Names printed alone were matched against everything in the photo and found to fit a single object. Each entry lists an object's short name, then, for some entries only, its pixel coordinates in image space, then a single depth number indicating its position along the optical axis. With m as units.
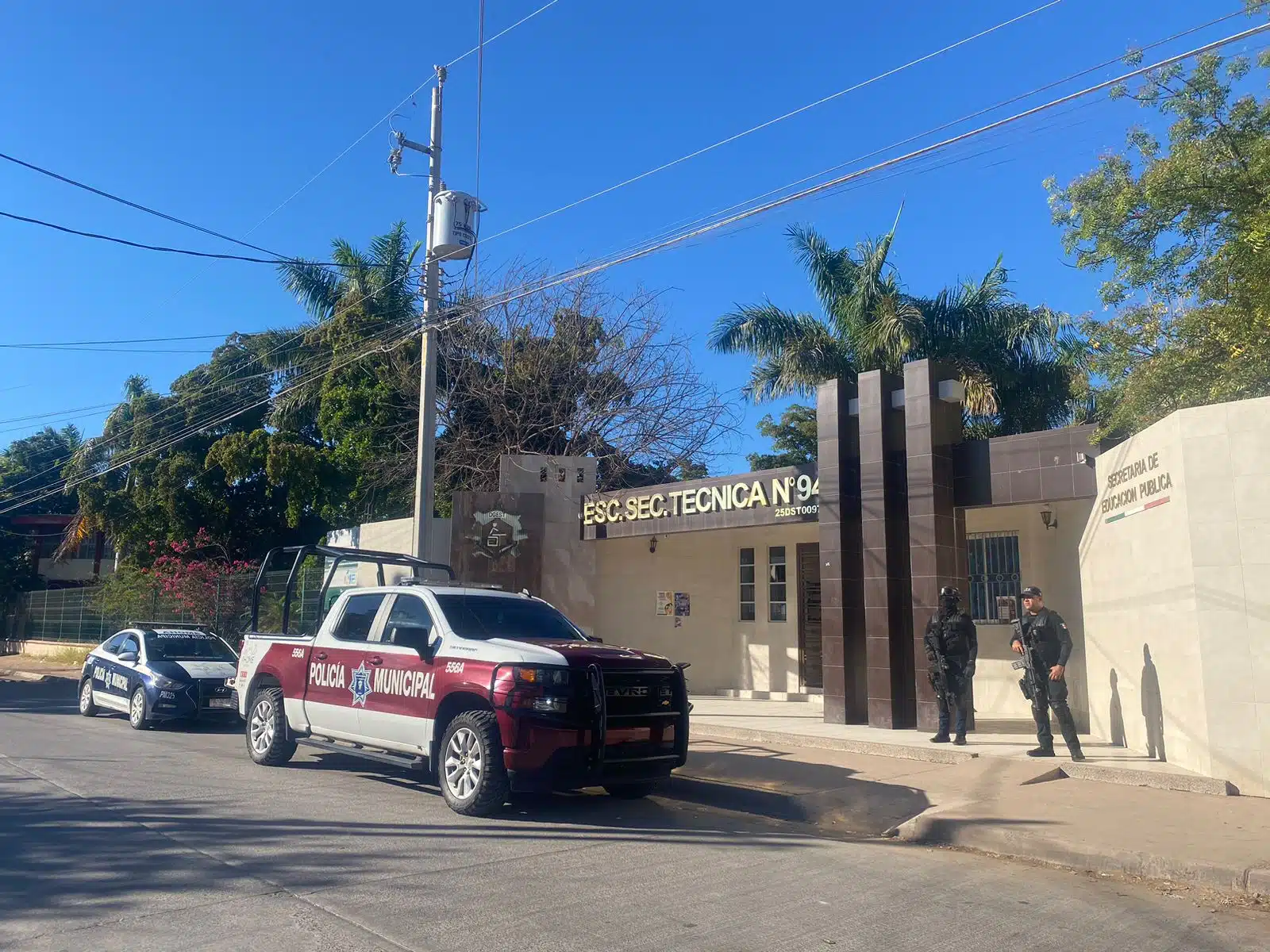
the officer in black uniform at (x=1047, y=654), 10.32
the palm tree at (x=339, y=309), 28.06
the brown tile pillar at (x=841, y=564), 13.71
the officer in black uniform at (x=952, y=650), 11.62
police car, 14.27
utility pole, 15.39
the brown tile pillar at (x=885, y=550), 13.09
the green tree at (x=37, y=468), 44.62
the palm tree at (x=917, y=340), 23.39
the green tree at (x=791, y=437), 33.09
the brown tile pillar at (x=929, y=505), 12.73
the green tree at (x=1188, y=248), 11.16
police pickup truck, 7.83
